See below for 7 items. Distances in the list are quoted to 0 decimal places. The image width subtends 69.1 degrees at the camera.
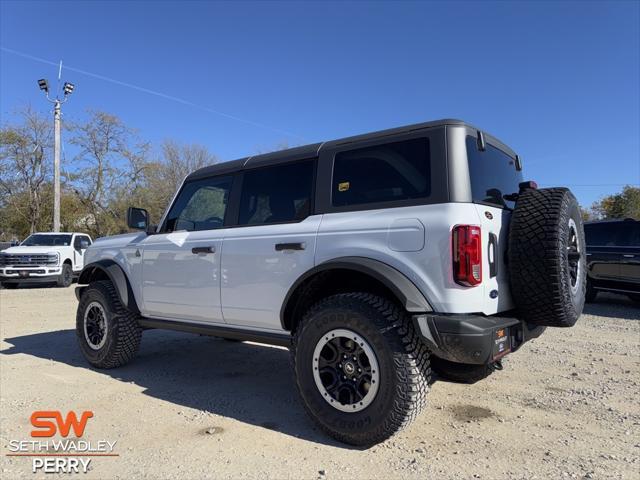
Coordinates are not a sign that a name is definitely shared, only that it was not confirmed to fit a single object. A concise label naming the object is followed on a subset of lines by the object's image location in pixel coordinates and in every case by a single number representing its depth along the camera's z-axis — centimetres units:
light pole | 2222
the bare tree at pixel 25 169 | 2947
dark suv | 896
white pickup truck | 1488
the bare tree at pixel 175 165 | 3459
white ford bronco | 289
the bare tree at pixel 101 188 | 3234
